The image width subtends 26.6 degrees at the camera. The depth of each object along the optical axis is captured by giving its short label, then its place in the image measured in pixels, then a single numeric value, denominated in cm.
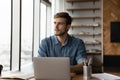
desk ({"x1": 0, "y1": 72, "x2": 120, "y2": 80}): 241
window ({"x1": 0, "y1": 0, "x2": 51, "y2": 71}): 412
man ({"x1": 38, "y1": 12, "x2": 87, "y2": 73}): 283
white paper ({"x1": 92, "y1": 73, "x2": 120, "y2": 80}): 239
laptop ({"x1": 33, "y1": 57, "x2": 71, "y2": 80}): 207
